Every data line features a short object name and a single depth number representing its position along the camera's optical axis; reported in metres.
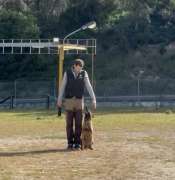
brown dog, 15.16
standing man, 15.25
